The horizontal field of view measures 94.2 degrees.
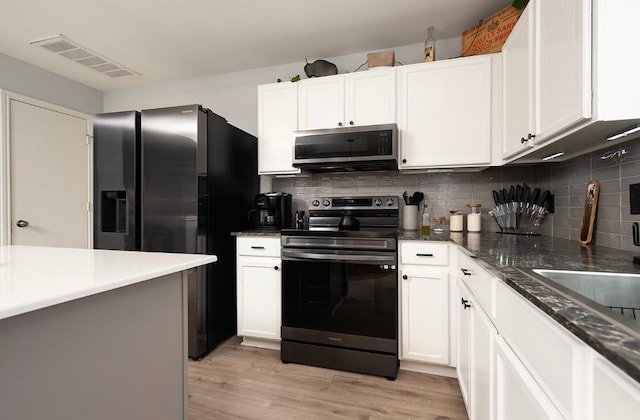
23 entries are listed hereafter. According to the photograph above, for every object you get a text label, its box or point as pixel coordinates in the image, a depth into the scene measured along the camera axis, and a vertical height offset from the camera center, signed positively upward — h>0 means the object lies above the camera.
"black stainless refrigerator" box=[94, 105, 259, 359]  2.21 +0.07
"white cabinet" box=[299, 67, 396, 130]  2.29 +0.86
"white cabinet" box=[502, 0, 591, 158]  1.01 +0.59
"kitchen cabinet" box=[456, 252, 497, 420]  1.11 -0.59
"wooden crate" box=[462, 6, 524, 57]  1.97 +1.24
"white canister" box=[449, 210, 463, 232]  2.30 -0.11
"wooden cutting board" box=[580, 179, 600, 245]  1.51 -0.02
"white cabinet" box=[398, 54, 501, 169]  2.11 +0.69
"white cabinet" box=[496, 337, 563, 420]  0.67 -0.49
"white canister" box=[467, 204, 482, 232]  2.26 -0.09
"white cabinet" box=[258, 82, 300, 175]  2.52 +0.70
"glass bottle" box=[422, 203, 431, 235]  2.34 -0.11
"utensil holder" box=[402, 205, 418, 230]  2.42 -0.08
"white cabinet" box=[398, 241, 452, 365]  1.91 -0.62
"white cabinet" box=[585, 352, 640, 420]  0.41 -0.28
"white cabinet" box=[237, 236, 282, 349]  2.28 -0.63
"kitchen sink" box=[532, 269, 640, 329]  0.94 -0.26
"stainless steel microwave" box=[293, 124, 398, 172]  2.18 +0.45
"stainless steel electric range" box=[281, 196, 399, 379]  1.96 -0.64
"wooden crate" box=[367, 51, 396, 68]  2.37 +1.19
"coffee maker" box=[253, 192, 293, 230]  2.56 -0.03
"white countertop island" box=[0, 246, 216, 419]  0.70 -0.37
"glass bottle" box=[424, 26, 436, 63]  2.27 +1.24
